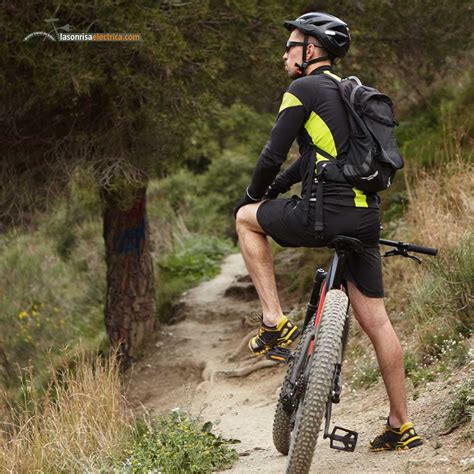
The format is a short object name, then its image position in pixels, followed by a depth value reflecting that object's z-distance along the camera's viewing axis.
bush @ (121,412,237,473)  5.09
